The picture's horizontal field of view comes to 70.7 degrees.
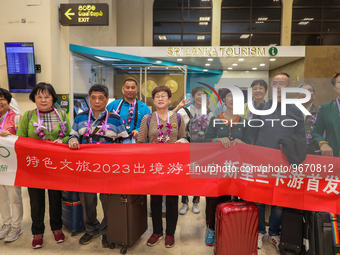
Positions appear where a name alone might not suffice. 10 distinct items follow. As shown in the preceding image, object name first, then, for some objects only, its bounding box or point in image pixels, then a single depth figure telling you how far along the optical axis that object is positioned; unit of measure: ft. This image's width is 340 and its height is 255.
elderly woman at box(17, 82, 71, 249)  7.89
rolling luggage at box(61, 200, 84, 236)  8.79
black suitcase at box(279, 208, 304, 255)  7.18
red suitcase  6.92
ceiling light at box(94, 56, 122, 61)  22.69
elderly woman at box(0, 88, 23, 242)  8.33
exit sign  15.38
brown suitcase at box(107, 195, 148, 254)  7.64
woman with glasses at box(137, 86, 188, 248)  7.93
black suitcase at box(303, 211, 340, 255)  6.53
